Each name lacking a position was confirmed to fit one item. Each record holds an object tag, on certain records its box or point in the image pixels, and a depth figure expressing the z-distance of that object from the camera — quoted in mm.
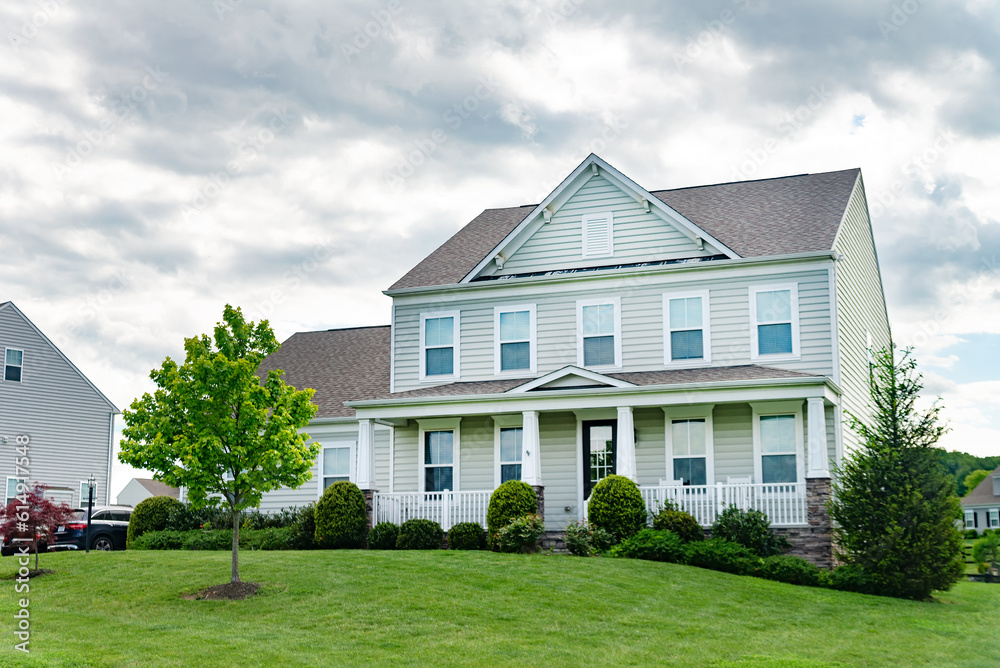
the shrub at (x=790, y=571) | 18047
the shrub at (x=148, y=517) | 24469
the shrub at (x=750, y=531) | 19266
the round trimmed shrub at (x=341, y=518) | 21672
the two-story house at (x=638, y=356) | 21188
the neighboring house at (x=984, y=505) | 59500
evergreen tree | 17484
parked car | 23016
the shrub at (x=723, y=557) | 18266
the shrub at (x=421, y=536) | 21375
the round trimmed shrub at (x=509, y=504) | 20234
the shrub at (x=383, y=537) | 21750
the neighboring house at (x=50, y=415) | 34562
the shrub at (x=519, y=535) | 19406
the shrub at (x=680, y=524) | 19438
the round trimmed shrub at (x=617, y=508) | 19688
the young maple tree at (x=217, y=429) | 15461
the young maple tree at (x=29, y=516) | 17203
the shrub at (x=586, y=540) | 19219
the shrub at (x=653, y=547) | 18562
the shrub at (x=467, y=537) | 20969
